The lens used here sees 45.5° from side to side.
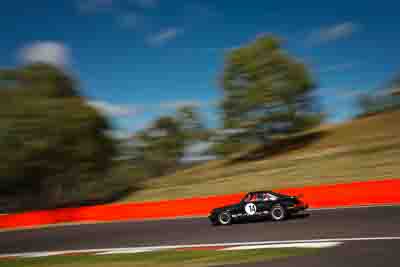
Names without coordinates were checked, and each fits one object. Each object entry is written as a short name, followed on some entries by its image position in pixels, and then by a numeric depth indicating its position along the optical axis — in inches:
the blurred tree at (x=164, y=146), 3321.9
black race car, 600.4
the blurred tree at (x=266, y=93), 1731.1
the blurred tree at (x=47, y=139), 1244.5
